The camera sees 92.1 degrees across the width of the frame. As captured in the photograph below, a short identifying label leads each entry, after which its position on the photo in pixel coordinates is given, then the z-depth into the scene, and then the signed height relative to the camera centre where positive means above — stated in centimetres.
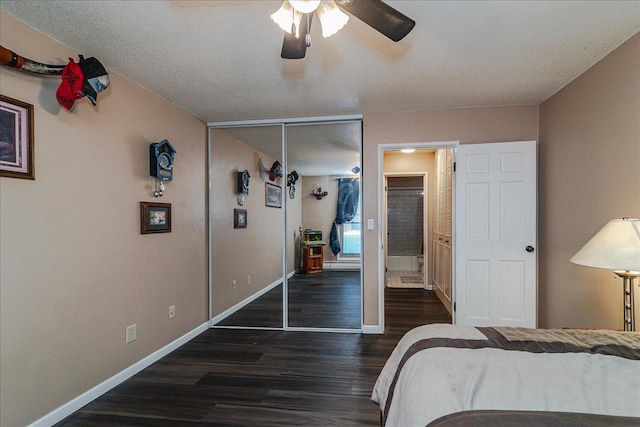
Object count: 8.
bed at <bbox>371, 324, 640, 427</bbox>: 88 -55
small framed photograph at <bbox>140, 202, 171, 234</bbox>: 257 -4
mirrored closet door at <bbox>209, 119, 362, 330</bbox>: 356 -14
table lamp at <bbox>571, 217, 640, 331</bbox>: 154 -22
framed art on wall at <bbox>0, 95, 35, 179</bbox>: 162 +40
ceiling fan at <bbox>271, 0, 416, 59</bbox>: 125 +82
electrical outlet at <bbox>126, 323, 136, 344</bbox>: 243 -97
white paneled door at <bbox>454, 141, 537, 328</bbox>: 297 -23
